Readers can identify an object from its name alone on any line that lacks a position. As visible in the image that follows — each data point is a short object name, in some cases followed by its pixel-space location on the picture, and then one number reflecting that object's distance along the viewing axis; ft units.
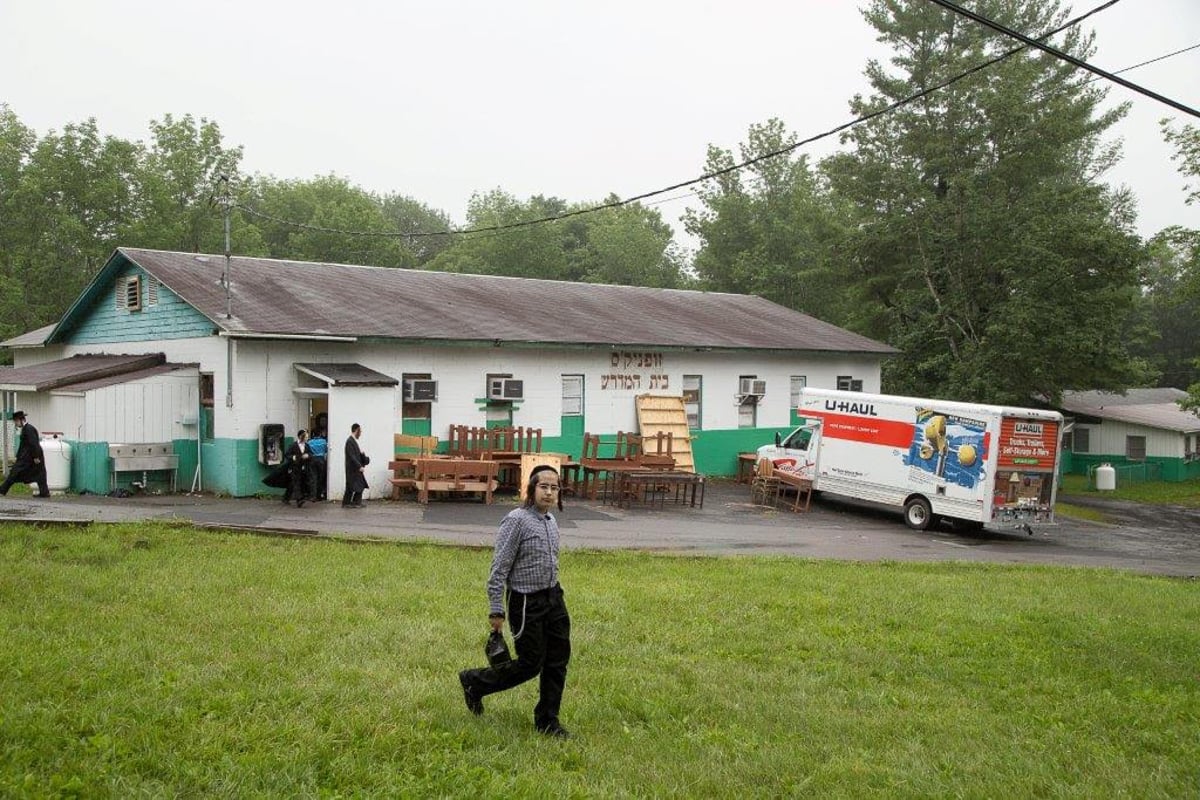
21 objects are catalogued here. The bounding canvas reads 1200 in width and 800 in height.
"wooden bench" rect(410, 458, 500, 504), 69.56
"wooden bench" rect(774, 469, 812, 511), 81.30
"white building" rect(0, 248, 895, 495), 69.41
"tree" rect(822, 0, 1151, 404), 113.50
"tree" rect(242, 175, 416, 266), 191.21
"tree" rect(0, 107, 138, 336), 148.87
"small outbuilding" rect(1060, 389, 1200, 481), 145.48
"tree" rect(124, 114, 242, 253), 158.61
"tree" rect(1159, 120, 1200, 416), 104.63
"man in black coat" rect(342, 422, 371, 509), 65.46
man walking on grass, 21.99
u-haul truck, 70.44
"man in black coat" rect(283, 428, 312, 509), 64.44
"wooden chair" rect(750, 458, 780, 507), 83.97
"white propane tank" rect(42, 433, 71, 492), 68.44
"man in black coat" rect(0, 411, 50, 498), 63.26
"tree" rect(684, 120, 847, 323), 182.19
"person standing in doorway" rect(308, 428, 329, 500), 67.41
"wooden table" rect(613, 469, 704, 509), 76.27
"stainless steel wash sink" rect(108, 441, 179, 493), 68.49
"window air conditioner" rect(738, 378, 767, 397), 101.30
